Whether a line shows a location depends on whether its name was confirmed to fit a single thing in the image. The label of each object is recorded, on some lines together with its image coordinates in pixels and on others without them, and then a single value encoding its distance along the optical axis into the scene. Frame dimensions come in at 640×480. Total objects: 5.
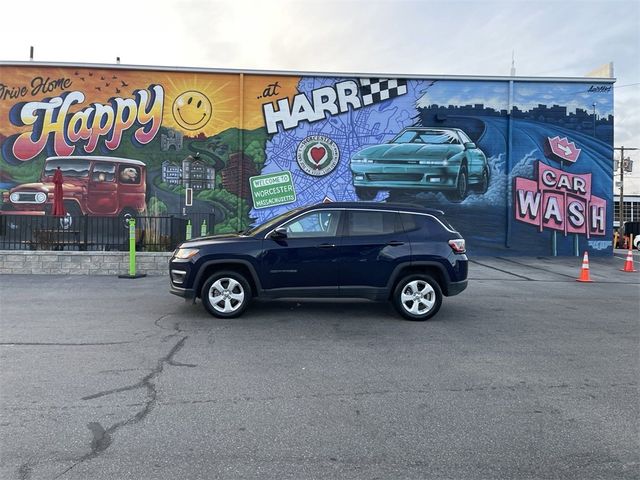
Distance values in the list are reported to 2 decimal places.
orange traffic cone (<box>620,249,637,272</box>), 15.45
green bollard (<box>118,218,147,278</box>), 11.98
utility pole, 48.23
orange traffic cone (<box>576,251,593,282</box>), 13.05
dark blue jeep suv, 7.36
